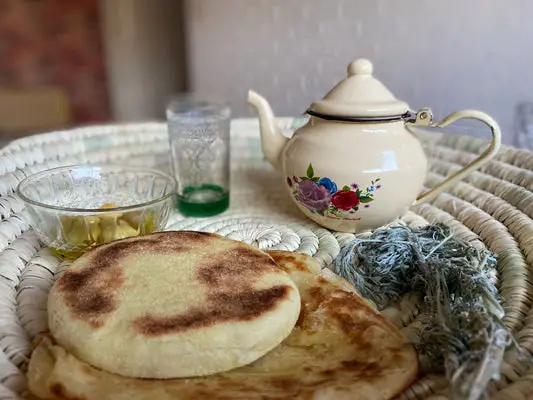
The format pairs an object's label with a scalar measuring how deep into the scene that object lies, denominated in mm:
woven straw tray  431
